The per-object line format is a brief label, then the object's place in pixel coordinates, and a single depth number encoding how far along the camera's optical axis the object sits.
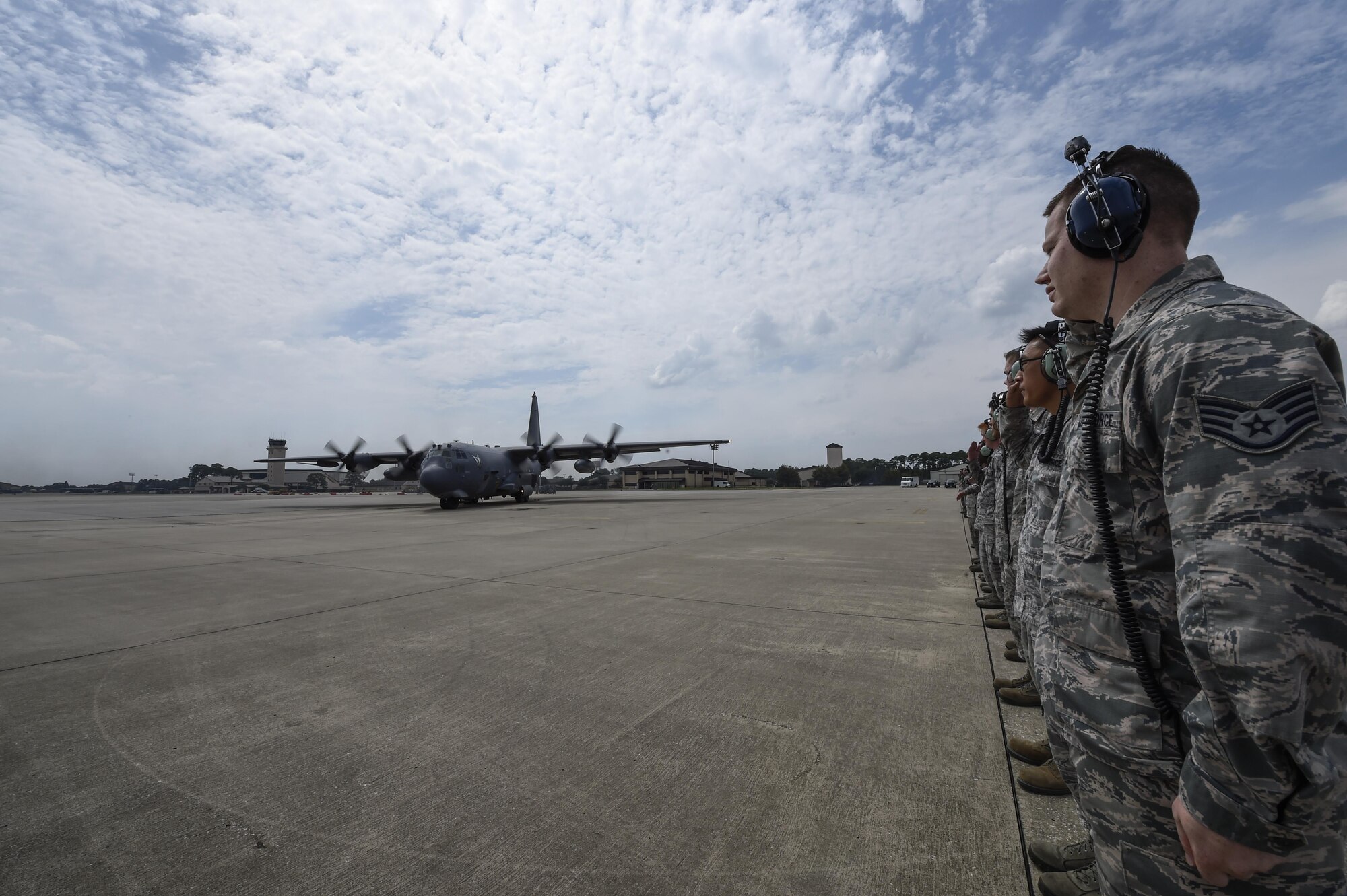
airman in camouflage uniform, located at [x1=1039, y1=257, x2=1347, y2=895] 0.99
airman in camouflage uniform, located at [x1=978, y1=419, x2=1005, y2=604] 5.04
